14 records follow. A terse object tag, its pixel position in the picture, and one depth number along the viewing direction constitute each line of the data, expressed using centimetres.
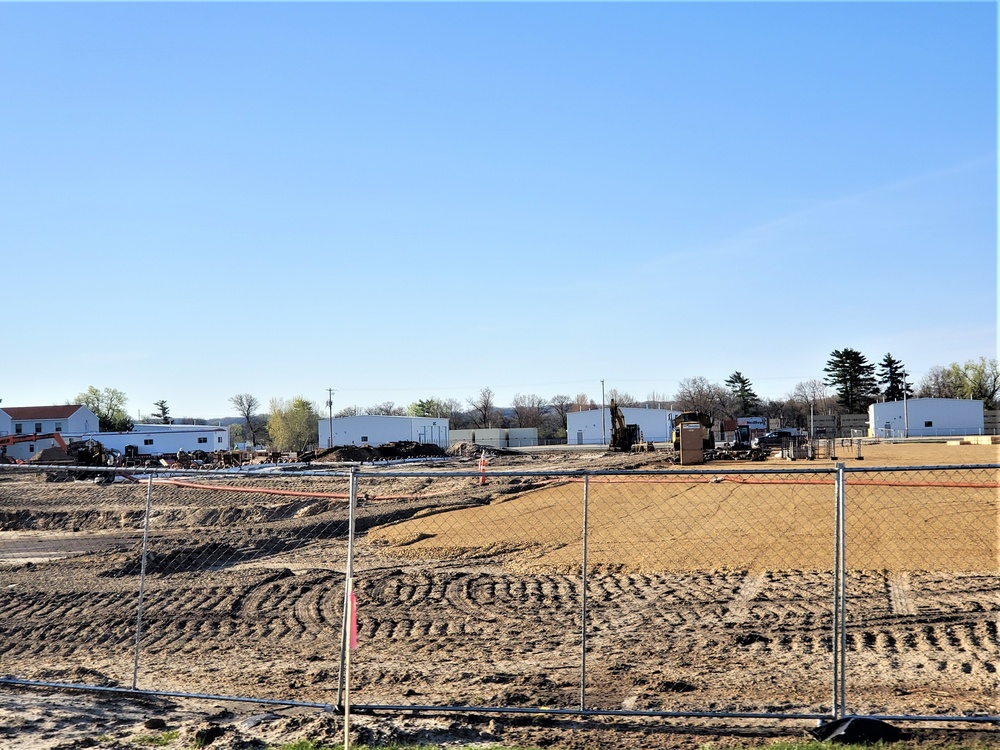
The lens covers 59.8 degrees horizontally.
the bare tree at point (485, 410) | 15270
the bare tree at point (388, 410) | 17988
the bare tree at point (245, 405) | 16625
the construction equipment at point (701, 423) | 4722
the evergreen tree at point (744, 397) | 14727
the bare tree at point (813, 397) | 14685
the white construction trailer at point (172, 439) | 8494
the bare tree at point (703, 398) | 14125
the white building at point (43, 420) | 9617
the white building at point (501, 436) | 11400
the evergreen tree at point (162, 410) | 18838
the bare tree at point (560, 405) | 16188
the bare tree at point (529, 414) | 15375
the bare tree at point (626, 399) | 17000
